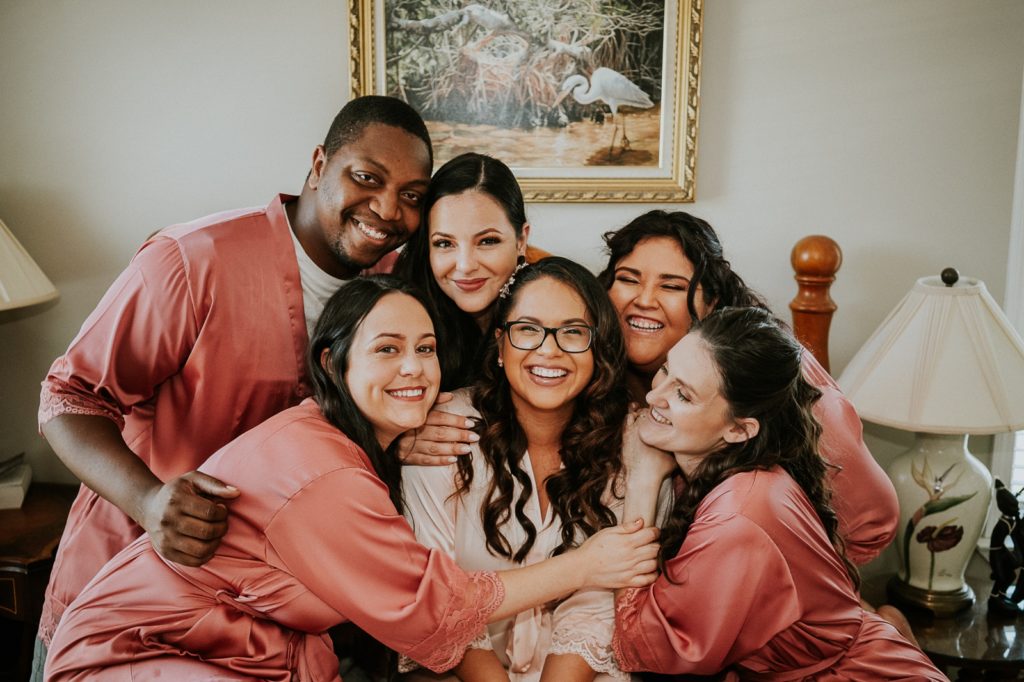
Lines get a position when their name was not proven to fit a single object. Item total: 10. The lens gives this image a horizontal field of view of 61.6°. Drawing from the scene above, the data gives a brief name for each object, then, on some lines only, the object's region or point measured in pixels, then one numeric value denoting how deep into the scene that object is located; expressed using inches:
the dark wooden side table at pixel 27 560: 101.7
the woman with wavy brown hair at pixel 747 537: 70.0
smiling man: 75.2
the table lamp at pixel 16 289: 106.5
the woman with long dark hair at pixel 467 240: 85.4
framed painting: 115.8
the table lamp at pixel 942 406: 97.9
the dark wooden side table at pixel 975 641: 92.1
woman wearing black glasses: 79.9
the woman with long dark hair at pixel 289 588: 65.4
